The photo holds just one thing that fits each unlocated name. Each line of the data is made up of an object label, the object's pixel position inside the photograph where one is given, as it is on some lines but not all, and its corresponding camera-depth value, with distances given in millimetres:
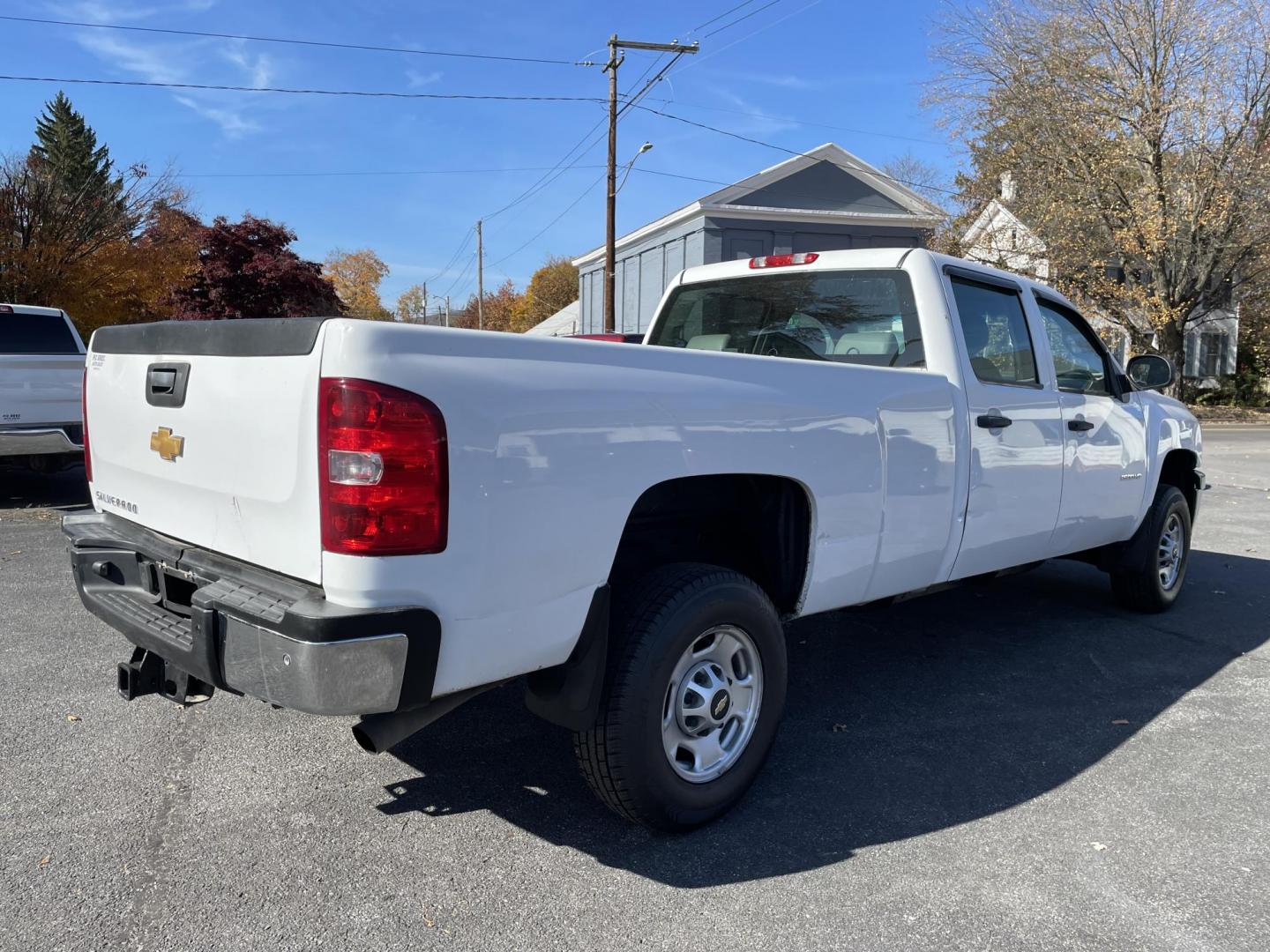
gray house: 28906
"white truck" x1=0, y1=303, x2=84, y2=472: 8086
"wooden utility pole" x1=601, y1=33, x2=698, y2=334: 22922
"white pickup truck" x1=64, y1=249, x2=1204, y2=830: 2248
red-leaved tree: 27938
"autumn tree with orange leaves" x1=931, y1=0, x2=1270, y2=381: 22703
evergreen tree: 17672
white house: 25703
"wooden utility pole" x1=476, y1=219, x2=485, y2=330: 59500
